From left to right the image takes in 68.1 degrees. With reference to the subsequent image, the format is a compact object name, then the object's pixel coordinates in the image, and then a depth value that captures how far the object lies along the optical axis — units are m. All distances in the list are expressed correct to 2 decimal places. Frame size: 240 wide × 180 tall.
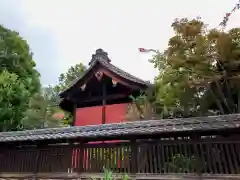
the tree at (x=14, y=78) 12.74
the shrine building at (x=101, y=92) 9.08
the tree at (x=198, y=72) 6.32
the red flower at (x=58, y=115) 13.55
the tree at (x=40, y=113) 12.42
